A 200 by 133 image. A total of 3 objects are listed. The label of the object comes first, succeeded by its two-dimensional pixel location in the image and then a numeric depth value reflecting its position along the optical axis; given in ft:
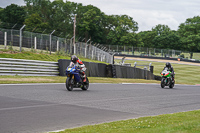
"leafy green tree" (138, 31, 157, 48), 410.10
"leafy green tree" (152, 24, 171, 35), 438.81
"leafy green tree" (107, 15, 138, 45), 367.66
